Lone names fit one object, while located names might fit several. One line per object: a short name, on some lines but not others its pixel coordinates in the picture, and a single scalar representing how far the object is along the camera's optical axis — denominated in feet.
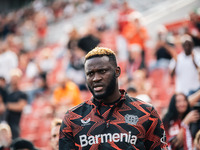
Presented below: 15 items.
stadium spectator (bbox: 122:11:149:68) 48.06
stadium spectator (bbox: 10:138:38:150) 24.99
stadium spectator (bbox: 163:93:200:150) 24.00
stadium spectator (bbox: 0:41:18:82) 59.82
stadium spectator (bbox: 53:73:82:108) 38.71
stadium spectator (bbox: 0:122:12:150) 26.63
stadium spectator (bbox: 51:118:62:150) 19.77
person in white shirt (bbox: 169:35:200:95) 32.78
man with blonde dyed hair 12.79
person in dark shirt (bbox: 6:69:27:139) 37.26
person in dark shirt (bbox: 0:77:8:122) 37.17
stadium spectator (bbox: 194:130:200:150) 22.08
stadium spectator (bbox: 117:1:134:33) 52.26
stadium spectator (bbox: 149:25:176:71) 45.42
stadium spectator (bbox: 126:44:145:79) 48.21
